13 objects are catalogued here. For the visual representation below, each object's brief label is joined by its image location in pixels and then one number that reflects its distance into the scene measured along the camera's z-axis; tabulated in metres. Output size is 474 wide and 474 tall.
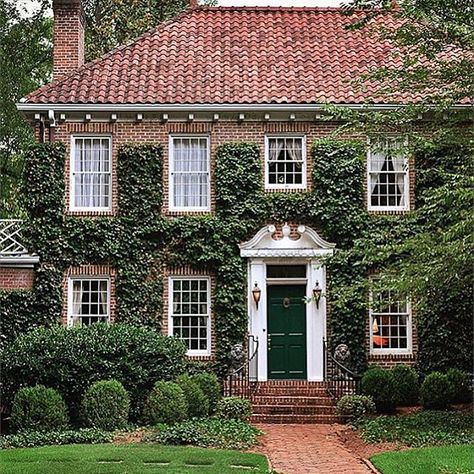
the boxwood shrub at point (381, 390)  21.42
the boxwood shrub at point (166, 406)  19.02
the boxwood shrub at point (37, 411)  18.22
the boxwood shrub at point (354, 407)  20.19
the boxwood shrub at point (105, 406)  18.61
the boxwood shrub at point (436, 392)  20.94
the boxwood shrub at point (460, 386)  21.15
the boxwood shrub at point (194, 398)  19.78
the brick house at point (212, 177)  23.14
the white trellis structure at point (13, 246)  23.09
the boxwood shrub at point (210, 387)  20.75
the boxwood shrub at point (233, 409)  19.80
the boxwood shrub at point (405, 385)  21.61
